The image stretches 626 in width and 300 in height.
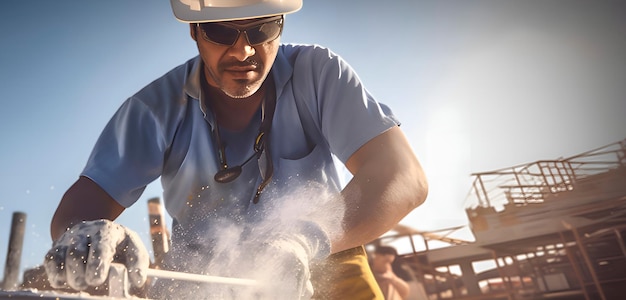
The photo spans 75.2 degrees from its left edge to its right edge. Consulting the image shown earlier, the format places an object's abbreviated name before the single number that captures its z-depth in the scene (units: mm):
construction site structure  10344
